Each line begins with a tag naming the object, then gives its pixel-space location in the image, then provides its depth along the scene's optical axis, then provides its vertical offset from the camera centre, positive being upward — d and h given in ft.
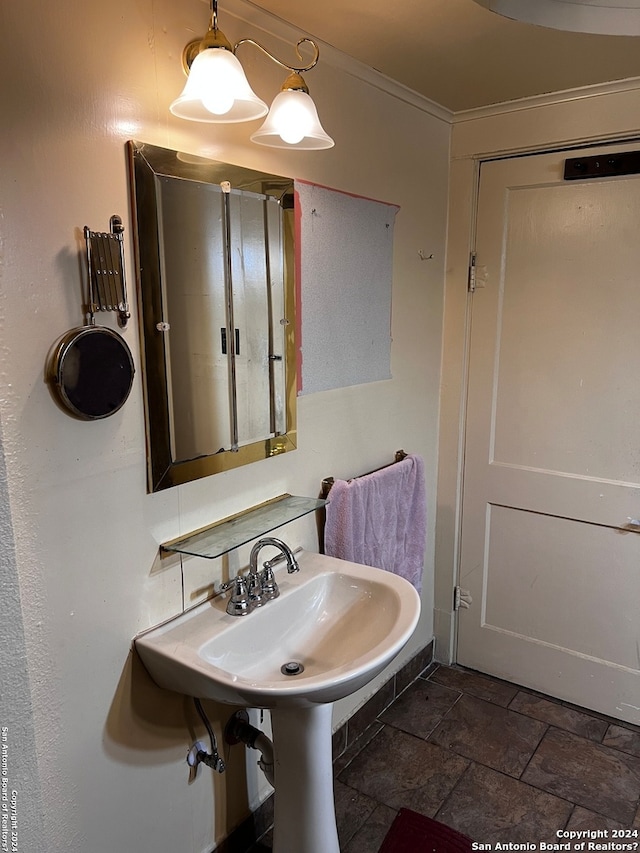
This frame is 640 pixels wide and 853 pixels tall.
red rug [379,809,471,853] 5.65 -4.94
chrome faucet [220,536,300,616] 4.80 -2.26
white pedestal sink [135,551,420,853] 4.03 -2.58
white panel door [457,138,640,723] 6.91 -1.59
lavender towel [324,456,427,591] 6.10 -2.30
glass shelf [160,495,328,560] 4.52 -1.79
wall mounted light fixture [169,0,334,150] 3.76 +1.28
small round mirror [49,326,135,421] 3.62 -0.42
